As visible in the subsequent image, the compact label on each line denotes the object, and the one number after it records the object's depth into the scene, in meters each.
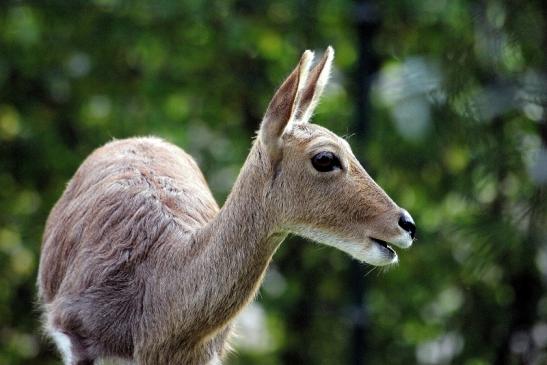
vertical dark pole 16.84
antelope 8.69
